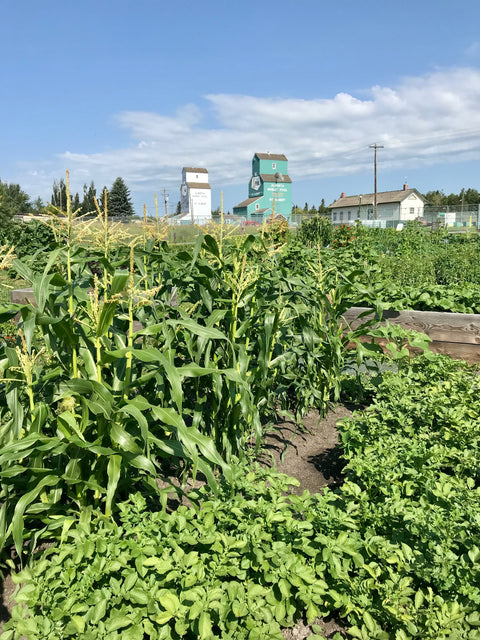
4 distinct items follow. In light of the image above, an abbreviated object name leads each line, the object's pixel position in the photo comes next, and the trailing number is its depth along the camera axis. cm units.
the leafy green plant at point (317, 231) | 1638
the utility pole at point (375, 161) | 5106
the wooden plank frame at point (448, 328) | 480
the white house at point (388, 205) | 6550
